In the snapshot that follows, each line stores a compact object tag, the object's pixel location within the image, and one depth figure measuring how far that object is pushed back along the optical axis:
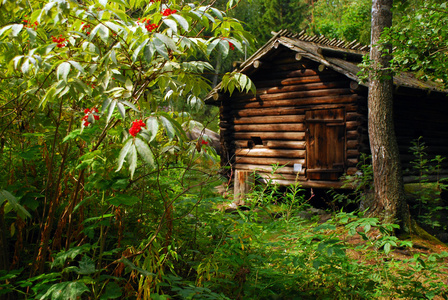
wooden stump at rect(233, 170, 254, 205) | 10.02
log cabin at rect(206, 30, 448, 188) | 9.61
